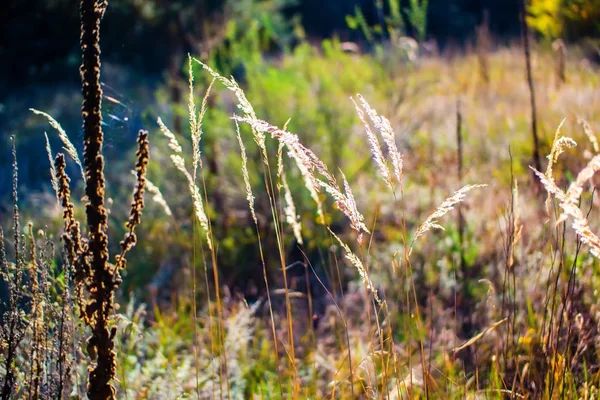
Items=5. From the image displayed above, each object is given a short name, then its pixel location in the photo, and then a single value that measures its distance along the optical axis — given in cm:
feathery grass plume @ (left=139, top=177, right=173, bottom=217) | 364
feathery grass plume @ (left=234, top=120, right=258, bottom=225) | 347
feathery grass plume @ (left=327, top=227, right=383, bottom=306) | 346
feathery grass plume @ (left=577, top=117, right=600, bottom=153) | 381
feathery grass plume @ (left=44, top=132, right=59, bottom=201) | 355
